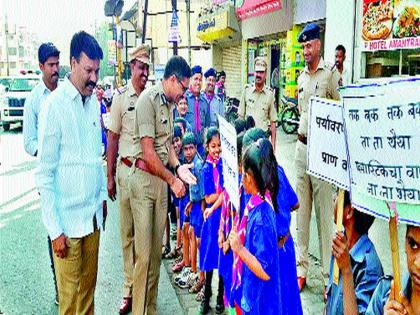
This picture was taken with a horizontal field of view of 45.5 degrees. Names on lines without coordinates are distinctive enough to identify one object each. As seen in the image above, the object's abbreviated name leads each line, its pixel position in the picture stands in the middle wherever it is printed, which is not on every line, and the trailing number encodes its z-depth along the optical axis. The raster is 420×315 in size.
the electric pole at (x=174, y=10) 11.83
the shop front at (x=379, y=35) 9.00
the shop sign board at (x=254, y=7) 15.50
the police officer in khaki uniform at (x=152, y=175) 3.74
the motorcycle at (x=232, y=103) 11.85
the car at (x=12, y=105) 20.50
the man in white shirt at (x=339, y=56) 8.22
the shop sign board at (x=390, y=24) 8.84
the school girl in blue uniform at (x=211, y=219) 4.03
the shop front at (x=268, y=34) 15.32
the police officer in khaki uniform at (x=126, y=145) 4.29
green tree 55.72
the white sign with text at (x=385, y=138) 1.53
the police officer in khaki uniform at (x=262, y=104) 6.36
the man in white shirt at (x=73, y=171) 3.03
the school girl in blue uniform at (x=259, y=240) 2.73
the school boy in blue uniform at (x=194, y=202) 4.49
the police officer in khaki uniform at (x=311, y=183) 4.49
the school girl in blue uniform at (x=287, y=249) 3.00
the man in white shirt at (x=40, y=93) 4.35
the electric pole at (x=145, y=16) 18.89
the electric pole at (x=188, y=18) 18.76
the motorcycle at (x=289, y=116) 14.48
